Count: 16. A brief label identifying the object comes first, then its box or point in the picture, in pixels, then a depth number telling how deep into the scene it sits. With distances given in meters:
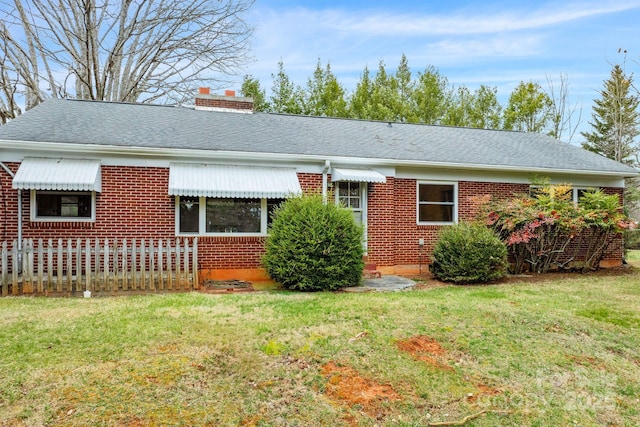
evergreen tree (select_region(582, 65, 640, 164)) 26.46
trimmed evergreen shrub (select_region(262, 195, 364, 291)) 9.67
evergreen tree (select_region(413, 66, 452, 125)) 31.94
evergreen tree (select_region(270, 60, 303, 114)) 32.00
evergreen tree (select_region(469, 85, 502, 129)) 32.44
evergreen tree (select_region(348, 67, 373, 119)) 31.17
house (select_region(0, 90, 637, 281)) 10.30
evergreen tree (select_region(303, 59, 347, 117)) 31.08
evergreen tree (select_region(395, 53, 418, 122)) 33.91
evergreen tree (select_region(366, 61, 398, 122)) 29.61
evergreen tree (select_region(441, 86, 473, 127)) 31.83
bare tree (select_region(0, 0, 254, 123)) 22.55
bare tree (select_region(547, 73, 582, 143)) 31.55
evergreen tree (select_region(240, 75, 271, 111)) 32.12
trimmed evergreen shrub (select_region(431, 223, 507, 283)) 11.12
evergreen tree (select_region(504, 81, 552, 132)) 31.17
